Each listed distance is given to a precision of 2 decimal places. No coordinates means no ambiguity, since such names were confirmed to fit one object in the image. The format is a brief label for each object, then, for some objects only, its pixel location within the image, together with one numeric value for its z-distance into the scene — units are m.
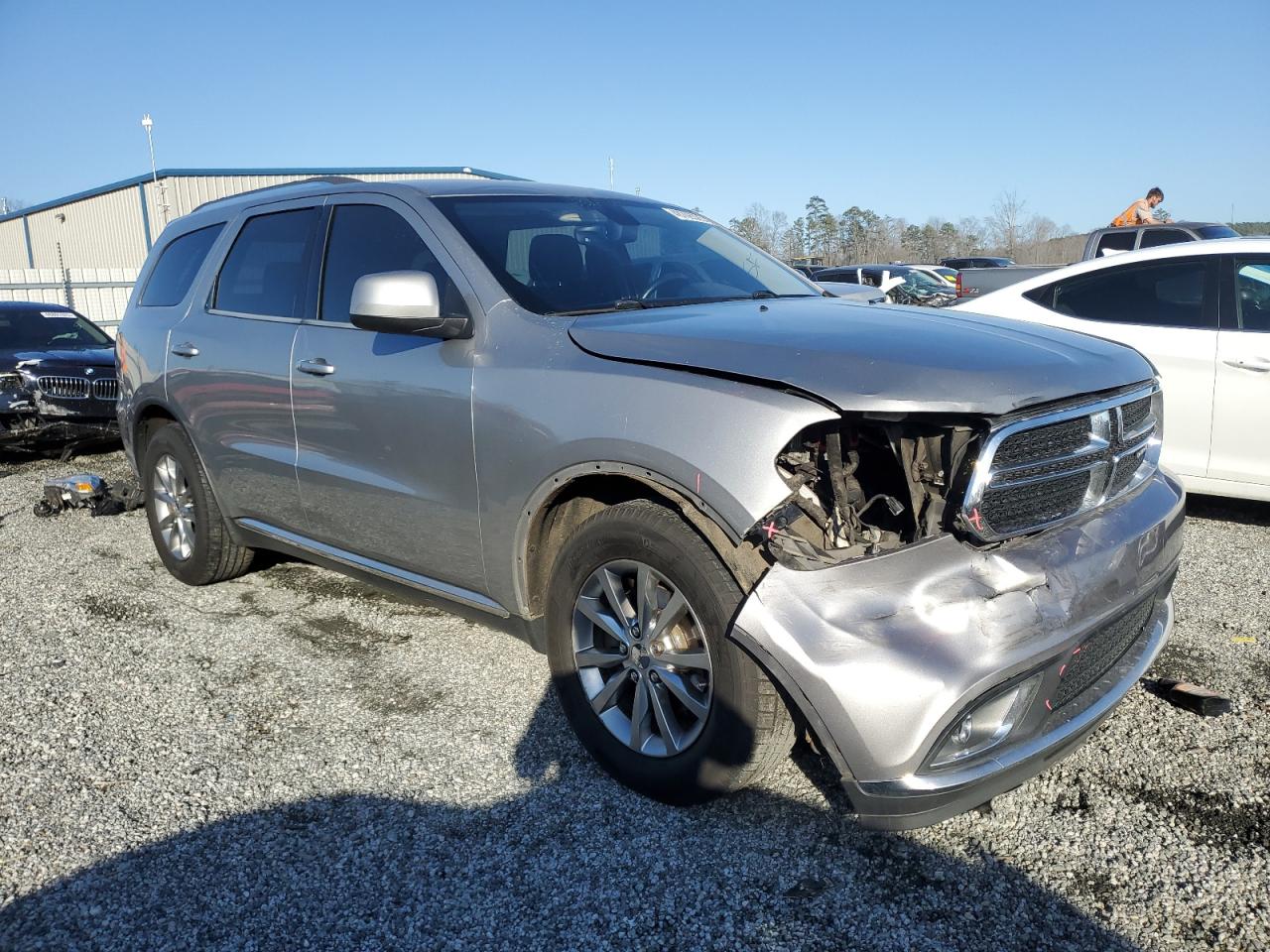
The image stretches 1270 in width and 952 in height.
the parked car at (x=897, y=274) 20.05
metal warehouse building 24.88
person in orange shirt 12.70
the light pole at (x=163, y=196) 33.31
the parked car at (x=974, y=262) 33.50
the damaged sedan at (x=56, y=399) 8.36
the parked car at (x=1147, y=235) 11.42
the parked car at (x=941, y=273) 27.63
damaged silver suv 2.32
